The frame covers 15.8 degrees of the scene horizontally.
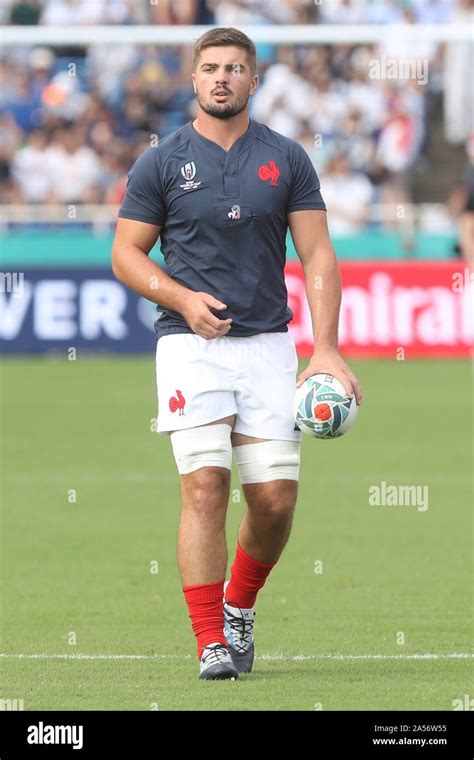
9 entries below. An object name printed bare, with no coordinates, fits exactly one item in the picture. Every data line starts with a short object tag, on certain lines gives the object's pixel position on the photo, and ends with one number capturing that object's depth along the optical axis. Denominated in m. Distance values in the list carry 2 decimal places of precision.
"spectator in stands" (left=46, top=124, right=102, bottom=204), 23.77
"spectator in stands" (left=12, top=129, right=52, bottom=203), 24.09
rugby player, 6.80
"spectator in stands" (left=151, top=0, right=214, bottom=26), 21.23
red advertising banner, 20.80
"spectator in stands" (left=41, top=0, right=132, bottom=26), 22.64
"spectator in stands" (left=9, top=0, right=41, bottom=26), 22.34
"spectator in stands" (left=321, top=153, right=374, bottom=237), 22.70
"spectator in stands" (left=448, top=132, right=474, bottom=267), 21.66
